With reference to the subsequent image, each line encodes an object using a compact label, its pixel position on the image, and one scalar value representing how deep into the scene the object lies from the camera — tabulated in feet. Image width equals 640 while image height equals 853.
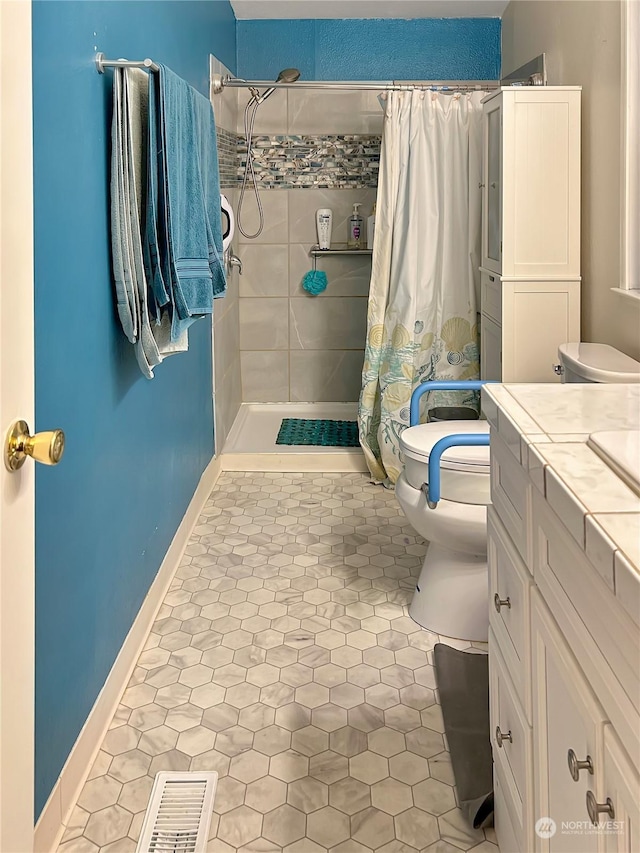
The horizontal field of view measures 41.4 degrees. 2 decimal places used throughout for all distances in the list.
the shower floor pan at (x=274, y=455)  13.21
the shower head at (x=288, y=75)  13.37
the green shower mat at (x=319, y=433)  13.85
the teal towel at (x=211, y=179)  8.41
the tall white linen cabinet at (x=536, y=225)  9.43
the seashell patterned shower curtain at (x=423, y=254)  11.59
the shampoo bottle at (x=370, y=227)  13.67
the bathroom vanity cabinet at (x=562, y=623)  2.75
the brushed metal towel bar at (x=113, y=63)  6.22
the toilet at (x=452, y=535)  7.61
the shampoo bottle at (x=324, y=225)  15.01
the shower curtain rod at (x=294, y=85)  12.10
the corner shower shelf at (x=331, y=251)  14.93
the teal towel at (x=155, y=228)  6.70
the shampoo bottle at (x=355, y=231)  15.07
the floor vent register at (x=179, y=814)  5.23
